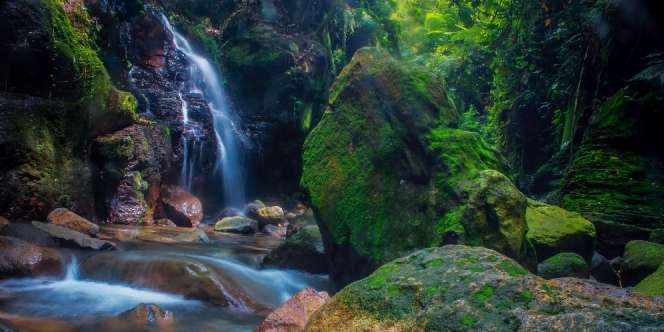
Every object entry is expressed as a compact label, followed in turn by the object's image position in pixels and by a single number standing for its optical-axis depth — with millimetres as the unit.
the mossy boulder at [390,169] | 5446
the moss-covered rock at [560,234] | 6207
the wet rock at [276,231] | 11731
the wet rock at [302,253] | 7082
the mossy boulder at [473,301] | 1959
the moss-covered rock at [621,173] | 6957
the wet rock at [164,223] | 10375
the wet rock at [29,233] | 6078
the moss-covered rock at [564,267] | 5430
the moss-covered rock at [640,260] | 5410
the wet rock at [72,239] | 6391
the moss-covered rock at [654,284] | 3921
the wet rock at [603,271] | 6039
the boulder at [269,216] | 13289
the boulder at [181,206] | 11188
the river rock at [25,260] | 5149
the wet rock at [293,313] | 3896
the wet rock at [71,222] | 7555
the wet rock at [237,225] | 11172
